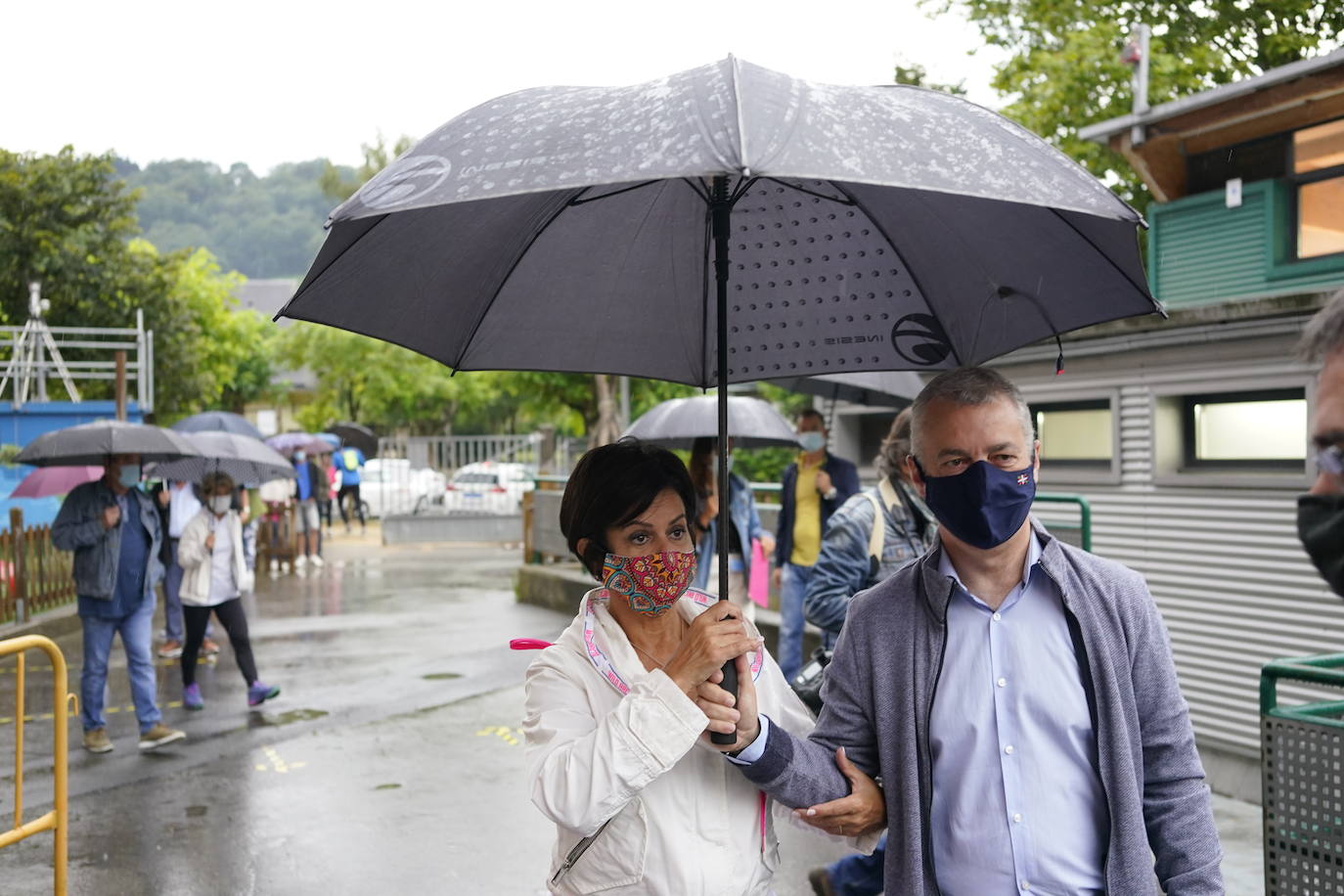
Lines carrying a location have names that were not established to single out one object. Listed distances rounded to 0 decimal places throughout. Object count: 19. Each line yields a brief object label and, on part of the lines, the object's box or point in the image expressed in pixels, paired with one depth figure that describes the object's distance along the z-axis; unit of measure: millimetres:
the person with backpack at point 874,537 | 4996
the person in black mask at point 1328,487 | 1238
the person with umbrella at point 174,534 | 12320
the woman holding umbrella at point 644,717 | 2256
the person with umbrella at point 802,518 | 8234
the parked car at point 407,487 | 28500
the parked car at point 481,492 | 27531
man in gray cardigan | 2279
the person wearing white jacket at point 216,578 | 9484
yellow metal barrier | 4500
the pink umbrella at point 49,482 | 11031
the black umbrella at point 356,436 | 33875
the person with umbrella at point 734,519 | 8180
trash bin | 3143
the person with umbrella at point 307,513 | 21484
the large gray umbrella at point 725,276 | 2926
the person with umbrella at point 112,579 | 8359
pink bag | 10930
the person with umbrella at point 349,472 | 30000
